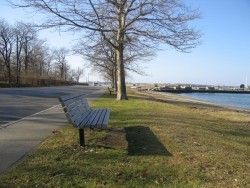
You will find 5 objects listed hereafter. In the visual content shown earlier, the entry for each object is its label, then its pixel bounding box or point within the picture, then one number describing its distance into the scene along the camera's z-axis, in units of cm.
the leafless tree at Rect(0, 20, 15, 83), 3900
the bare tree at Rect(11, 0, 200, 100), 1089
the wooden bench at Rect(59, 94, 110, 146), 383
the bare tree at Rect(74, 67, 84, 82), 9127
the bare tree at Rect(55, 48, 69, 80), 6670
